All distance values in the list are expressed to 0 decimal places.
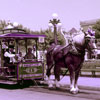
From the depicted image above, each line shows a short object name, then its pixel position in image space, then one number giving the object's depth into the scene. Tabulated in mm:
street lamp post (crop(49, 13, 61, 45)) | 19494
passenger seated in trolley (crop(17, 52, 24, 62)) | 11405
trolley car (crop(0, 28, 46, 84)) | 11078
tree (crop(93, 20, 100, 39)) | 48522
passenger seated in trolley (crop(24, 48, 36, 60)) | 11945
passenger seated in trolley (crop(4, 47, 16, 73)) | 11500
